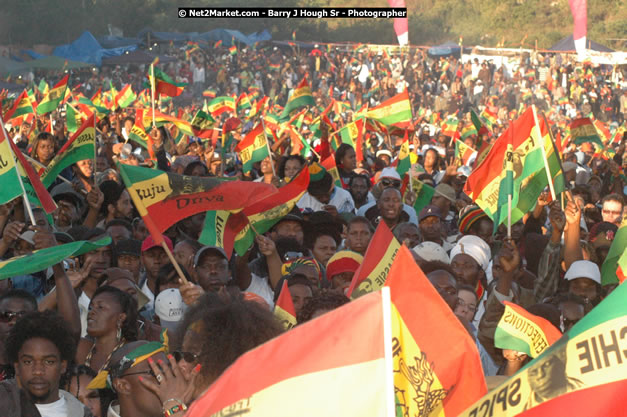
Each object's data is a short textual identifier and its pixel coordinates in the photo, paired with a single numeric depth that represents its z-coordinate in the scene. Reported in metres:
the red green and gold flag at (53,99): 14.54
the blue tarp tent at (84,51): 33.16
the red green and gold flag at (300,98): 14.38
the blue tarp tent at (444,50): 37.88
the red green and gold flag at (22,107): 14.04
